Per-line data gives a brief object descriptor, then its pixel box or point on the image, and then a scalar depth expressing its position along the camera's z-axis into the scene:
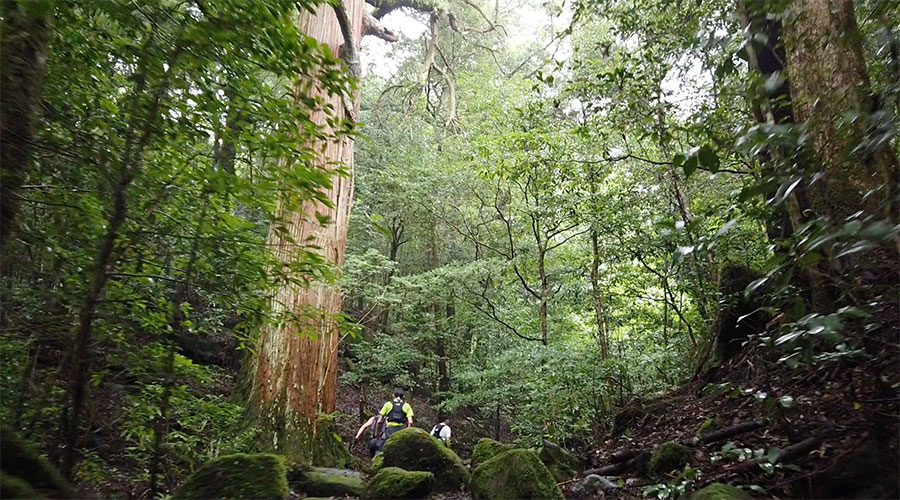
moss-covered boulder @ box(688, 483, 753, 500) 2.54
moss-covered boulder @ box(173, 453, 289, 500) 2.76
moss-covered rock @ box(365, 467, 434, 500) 4.27
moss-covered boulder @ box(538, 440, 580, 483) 5.09
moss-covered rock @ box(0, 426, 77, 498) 1.82
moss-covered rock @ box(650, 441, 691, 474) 3.74
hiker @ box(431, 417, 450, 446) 9.59
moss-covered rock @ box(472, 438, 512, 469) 6.56
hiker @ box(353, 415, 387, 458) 8.36
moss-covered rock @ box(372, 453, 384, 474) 5.78
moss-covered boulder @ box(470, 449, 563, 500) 3.97
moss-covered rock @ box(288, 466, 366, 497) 4.80
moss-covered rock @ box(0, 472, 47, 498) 1.62
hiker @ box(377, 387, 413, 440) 8.04
